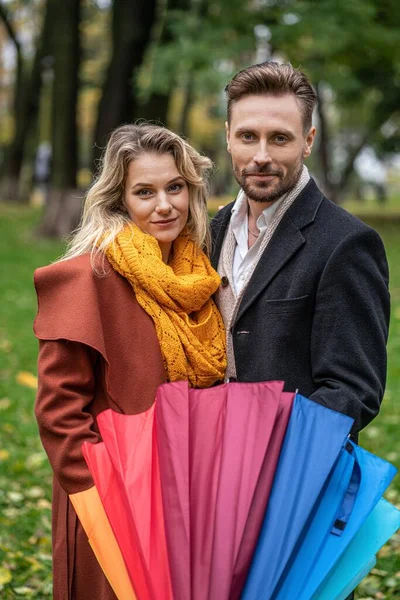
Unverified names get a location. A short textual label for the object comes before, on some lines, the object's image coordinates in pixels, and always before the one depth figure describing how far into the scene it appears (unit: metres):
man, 2.80
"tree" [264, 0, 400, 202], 13.63
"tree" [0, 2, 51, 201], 25.50
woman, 2.86
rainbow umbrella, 2.36
